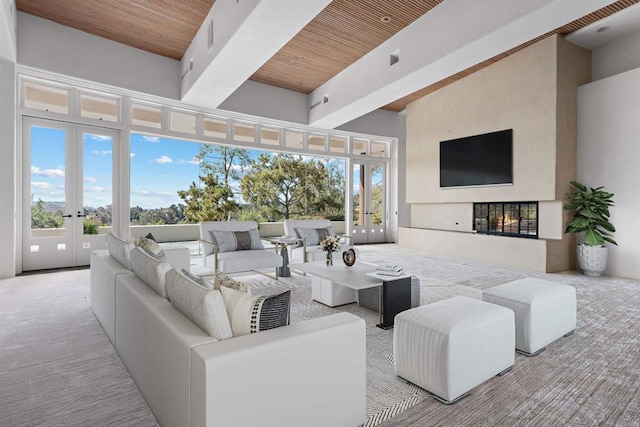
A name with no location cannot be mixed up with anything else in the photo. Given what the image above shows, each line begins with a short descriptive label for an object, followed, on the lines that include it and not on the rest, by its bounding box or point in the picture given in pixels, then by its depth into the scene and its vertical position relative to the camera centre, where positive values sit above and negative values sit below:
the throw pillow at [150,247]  3.01 -0.32
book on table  3.42 -0.61
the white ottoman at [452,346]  1.98 -0.83
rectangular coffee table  3.20 -0.75
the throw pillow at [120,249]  2.82 -0.34
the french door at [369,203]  9.77 +0.25
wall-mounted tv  6.59 +1.08
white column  4.99 +0.60
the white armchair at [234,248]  4.51 -0.54
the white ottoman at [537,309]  2.60 -0.78
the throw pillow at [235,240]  4.95 -0.43
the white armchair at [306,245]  5.45 -0.57
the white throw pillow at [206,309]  1.48 -0.44
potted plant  5.48 -0.23
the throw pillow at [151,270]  2.03 -0.38
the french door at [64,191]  5.55 +0.34
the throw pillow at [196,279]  2.04 -0.41
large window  10.84 +0.91
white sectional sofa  1.30 -0.69
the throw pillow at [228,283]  1.75 -0.38
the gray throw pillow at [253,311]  1.55 -0.46
